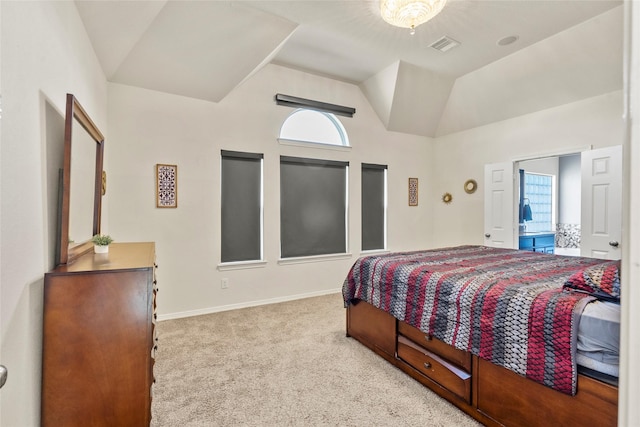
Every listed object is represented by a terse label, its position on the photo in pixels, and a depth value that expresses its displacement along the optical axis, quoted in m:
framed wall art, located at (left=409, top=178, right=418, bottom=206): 5.43
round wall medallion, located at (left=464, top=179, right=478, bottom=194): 5.03
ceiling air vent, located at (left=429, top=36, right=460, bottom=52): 3.51
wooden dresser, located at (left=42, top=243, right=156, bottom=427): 1.35
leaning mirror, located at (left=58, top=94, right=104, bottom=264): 1.57
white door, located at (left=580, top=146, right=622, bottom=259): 3.38
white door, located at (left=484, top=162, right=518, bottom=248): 4.47
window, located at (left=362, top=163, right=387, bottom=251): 5.00
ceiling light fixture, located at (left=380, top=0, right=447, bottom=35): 2.47
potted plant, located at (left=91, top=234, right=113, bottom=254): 2.01
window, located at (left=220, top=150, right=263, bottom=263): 3.96
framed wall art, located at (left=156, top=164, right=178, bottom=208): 3.53
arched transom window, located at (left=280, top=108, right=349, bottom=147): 4.41
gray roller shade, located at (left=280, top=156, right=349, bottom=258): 4.36
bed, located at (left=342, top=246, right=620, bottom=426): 1.44
